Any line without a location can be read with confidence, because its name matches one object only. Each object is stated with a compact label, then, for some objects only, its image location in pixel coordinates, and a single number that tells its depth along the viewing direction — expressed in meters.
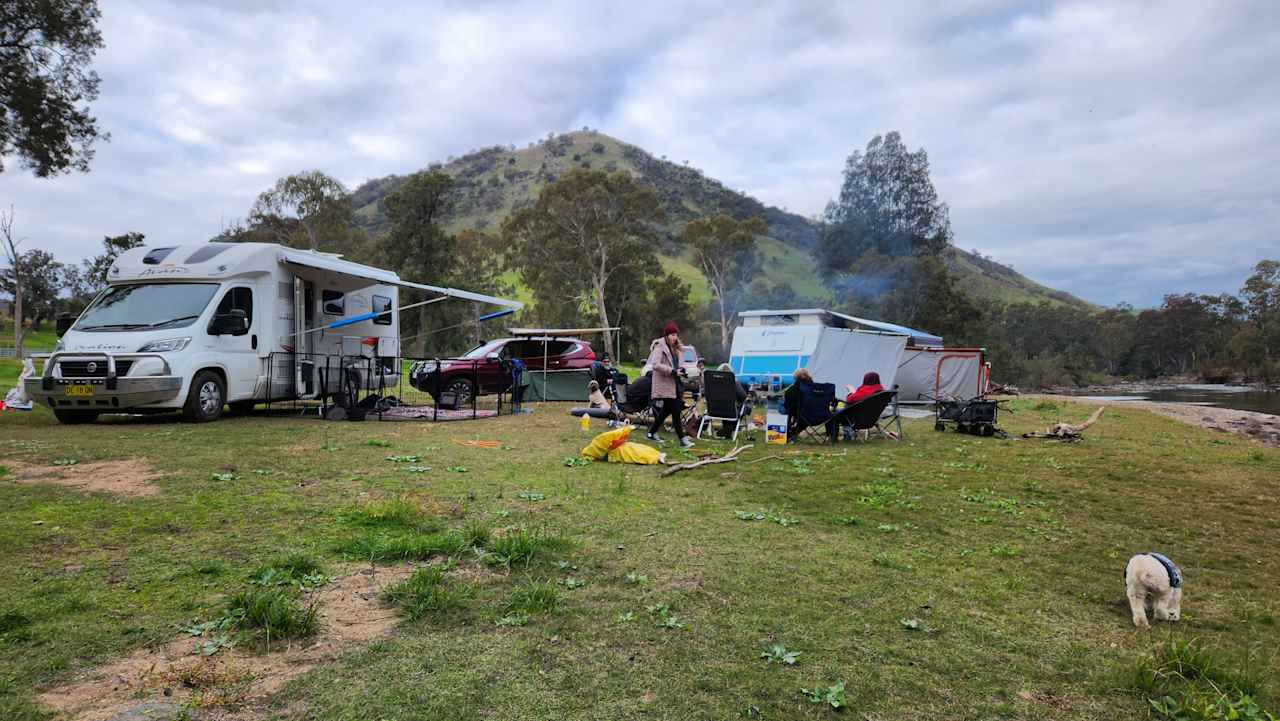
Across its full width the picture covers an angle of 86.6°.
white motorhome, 8.41
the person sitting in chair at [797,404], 9.37
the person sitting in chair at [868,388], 9.51
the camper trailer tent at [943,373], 17.94
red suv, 13.59
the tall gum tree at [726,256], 47.19
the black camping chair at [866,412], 9.17
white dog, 2.99
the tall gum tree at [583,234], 40.22
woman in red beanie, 8.37
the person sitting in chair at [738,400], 9.61
